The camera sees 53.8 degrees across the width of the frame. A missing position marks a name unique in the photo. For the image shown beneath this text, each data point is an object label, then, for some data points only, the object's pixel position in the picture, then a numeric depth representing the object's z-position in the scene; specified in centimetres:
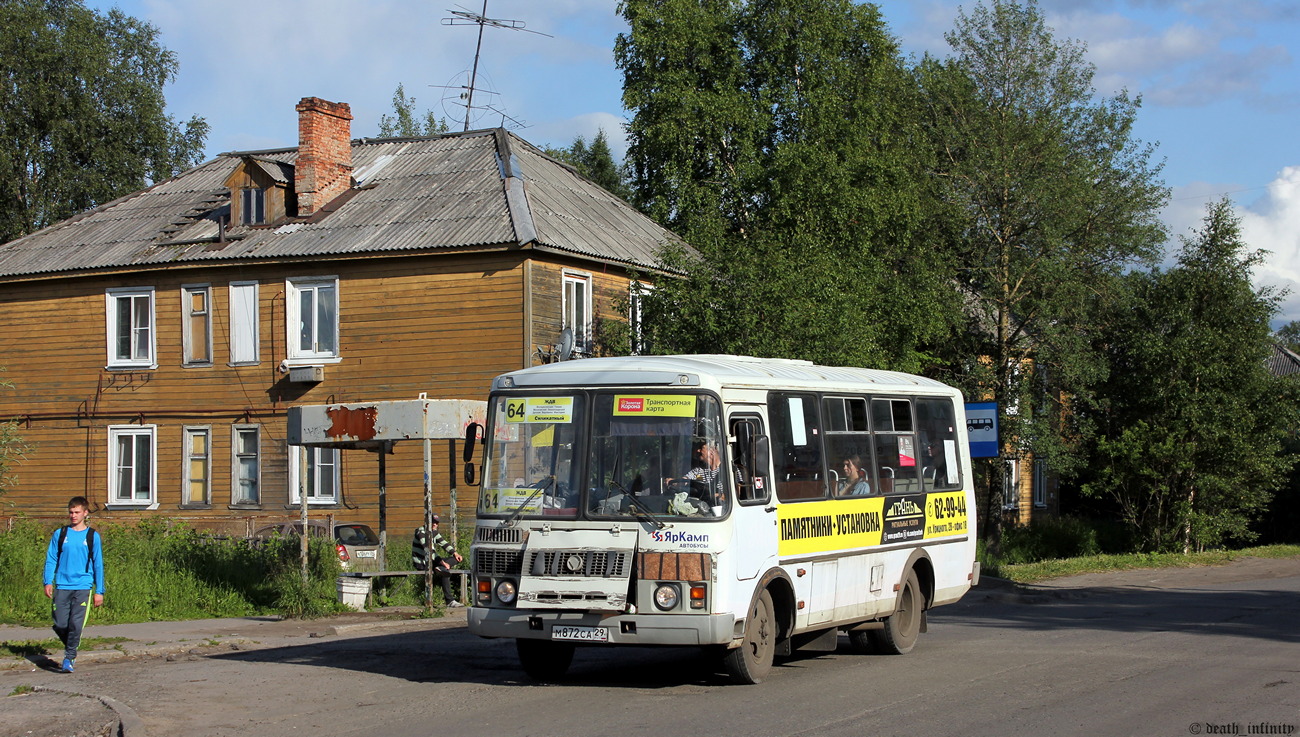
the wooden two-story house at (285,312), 2538
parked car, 1881
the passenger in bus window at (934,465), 1389
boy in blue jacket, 1150
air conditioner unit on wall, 2634
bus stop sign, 2022
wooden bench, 1653
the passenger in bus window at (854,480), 1224
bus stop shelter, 1593
